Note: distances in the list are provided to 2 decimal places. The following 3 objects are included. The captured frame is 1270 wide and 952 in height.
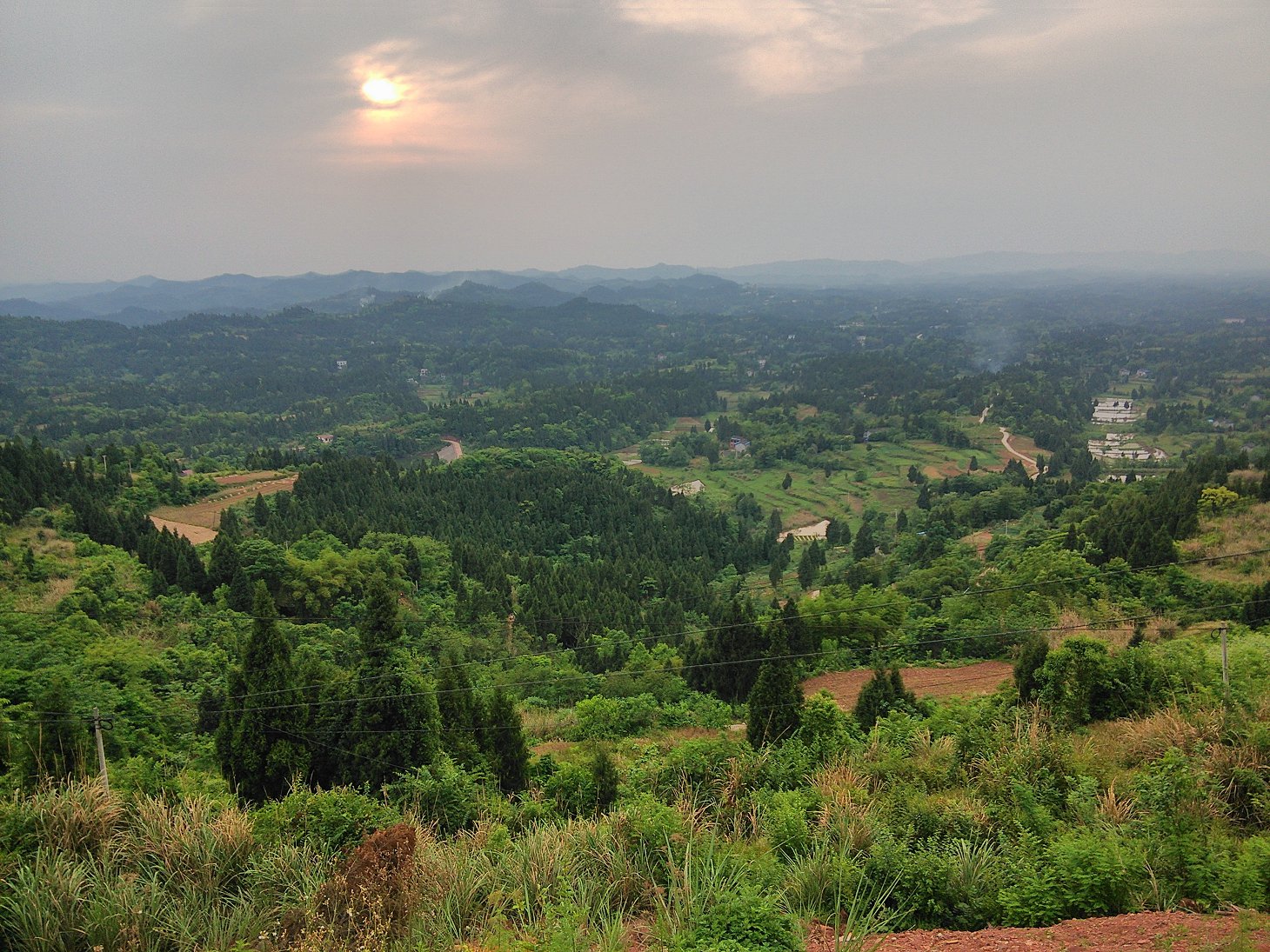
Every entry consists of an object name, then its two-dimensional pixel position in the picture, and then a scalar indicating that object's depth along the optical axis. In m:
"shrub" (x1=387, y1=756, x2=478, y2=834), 10.71
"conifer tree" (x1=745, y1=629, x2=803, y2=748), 15.19
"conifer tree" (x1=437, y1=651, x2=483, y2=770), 15.04
